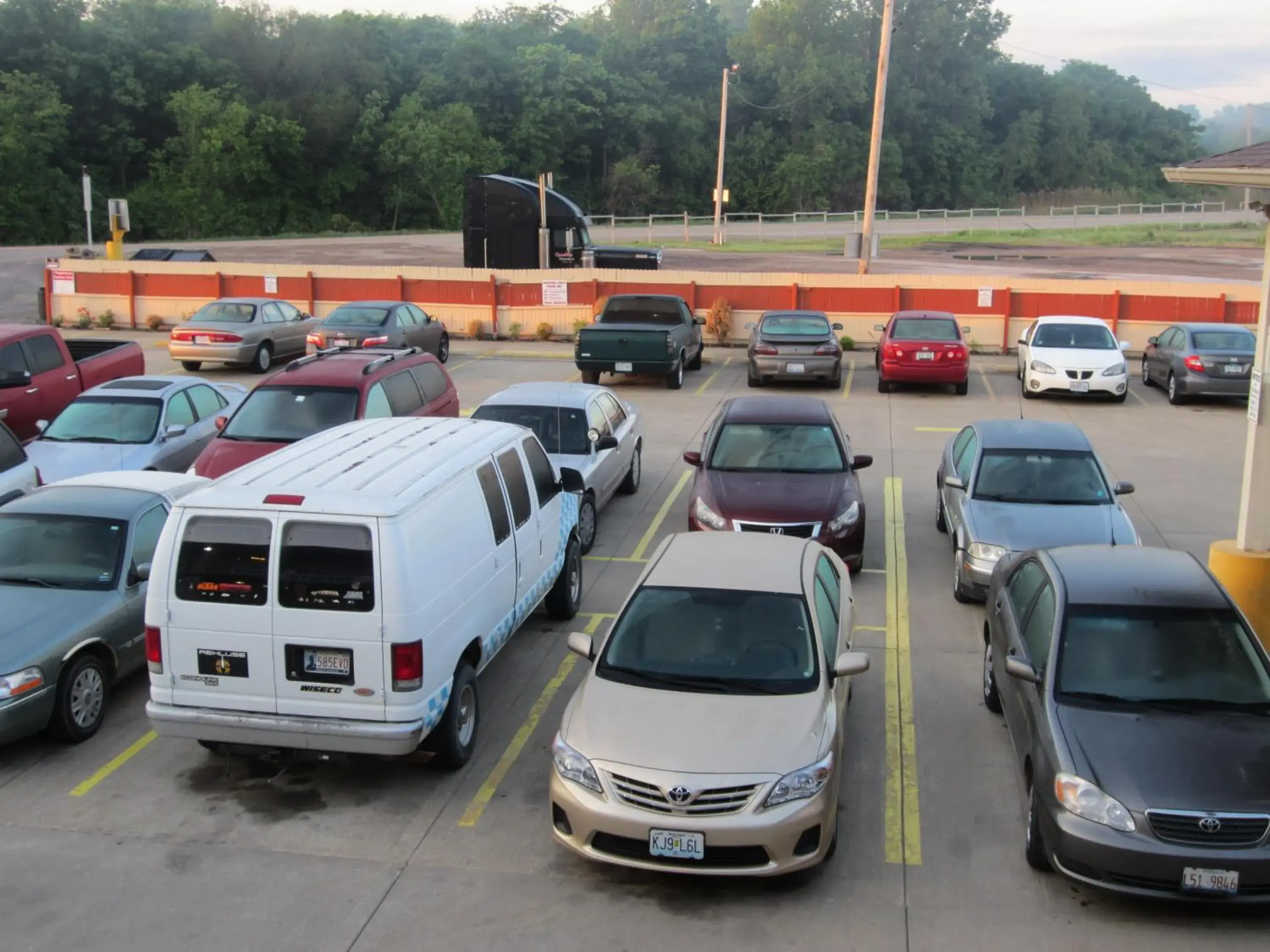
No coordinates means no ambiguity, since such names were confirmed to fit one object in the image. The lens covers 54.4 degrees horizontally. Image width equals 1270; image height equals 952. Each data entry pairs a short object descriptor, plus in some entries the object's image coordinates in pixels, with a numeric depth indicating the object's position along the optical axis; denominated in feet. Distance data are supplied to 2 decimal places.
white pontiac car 71.87
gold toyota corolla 21.29
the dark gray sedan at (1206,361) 70.28
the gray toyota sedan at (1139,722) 20.44
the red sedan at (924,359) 73.46
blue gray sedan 45.83
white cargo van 23.99
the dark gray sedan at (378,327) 76.74
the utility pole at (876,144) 95.86
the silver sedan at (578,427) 43.57
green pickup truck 74.33
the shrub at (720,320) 93.45
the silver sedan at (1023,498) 36.27
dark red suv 41.86
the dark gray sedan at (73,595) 27.37
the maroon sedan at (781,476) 38.29
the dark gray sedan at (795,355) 75.05
